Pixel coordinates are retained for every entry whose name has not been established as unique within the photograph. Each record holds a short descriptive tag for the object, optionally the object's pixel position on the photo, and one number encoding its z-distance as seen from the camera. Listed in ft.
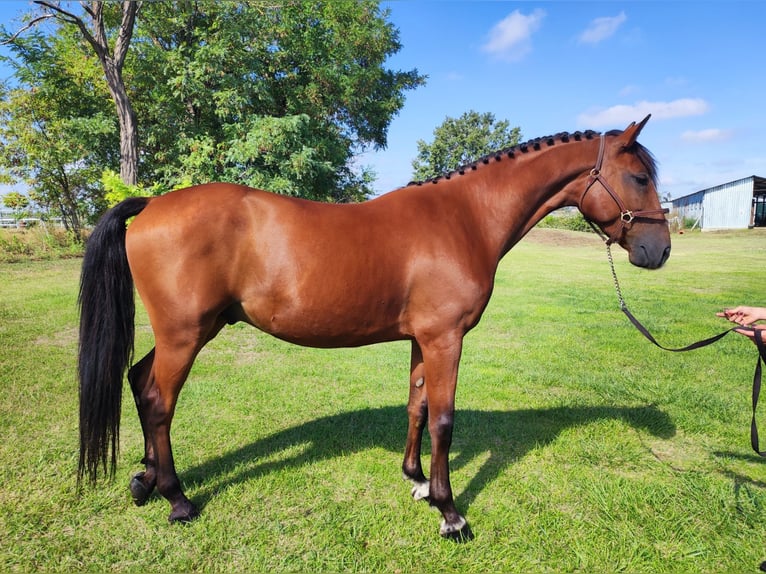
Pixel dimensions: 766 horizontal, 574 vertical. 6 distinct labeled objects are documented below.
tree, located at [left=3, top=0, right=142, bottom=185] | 42.52
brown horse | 8.69
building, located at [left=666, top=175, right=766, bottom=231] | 117.50
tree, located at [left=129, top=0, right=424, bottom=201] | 50.24
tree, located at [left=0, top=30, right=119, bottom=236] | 54.65
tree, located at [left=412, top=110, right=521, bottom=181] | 185.06
